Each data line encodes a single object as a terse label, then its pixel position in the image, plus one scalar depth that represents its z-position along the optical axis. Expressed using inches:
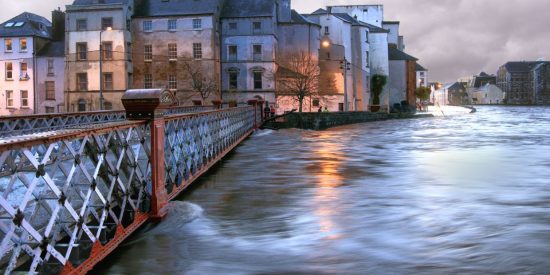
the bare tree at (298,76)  2432.3
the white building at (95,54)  2349.9
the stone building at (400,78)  3508.9
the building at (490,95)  7007.9
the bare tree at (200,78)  2365.9
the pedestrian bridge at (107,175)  179.9
